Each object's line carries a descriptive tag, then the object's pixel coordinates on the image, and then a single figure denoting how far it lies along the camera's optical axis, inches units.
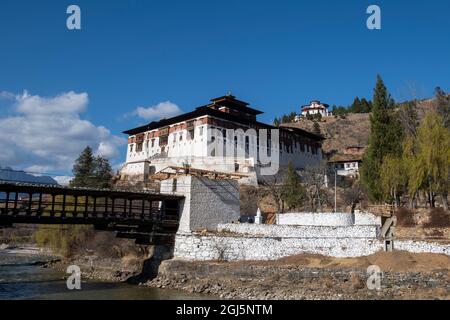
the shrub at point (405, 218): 1243.7
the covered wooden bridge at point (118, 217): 1104.2
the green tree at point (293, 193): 1953.7
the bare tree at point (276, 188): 2001.1
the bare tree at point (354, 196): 2129.6
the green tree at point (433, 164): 1379.2
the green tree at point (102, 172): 2400.3
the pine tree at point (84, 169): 2359.7
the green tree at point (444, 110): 1642.5
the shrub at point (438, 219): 1178.1
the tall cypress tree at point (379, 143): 1560.0
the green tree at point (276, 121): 5343.5
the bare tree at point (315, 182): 2053.4
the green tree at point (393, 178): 1457.9
